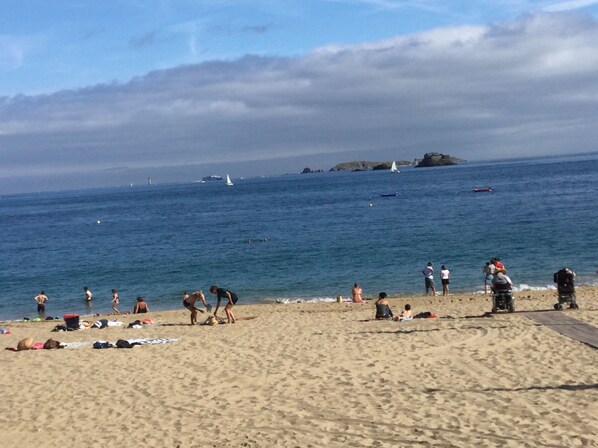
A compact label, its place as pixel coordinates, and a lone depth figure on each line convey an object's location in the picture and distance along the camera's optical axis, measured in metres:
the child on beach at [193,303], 19.44
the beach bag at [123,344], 15.80
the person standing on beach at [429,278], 25.72
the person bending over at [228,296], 18.83
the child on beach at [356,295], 24.77
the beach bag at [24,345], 16.19
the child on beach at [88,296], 30.14
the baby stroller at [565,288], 17.27
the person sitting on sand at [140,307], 25.74
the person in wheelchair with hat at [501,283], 17.31
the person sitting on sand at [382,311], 18.58
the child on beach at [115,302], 27.83
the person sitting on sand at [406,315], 17.70
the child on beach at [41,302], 28.09
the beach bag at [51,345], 16.14
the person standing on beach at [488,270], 22.85
